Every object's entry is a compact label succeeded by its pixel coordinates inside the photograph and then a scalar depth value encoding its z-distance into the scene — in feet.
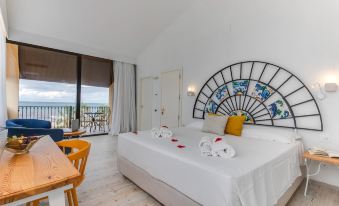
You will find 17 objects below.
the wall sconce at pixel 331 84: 7.79
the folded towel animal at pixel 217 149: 5.80
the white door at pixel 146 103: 18.85
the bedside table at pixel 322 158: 6.80
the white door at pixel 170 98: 15.51
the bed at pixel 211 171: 4.53
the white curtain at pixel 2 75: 10.86
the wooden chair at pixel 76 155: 4.43
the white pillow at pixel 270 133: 8.58
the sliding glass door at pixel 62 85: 15.48
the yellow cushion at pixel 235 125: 10.01
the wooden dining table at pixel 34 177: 2.68
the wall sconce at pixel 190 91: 14.01
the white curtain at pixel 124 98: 19.29
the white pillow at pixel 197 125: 12.05
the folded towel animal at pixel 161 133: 8.77
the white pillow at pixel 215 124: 10.13
